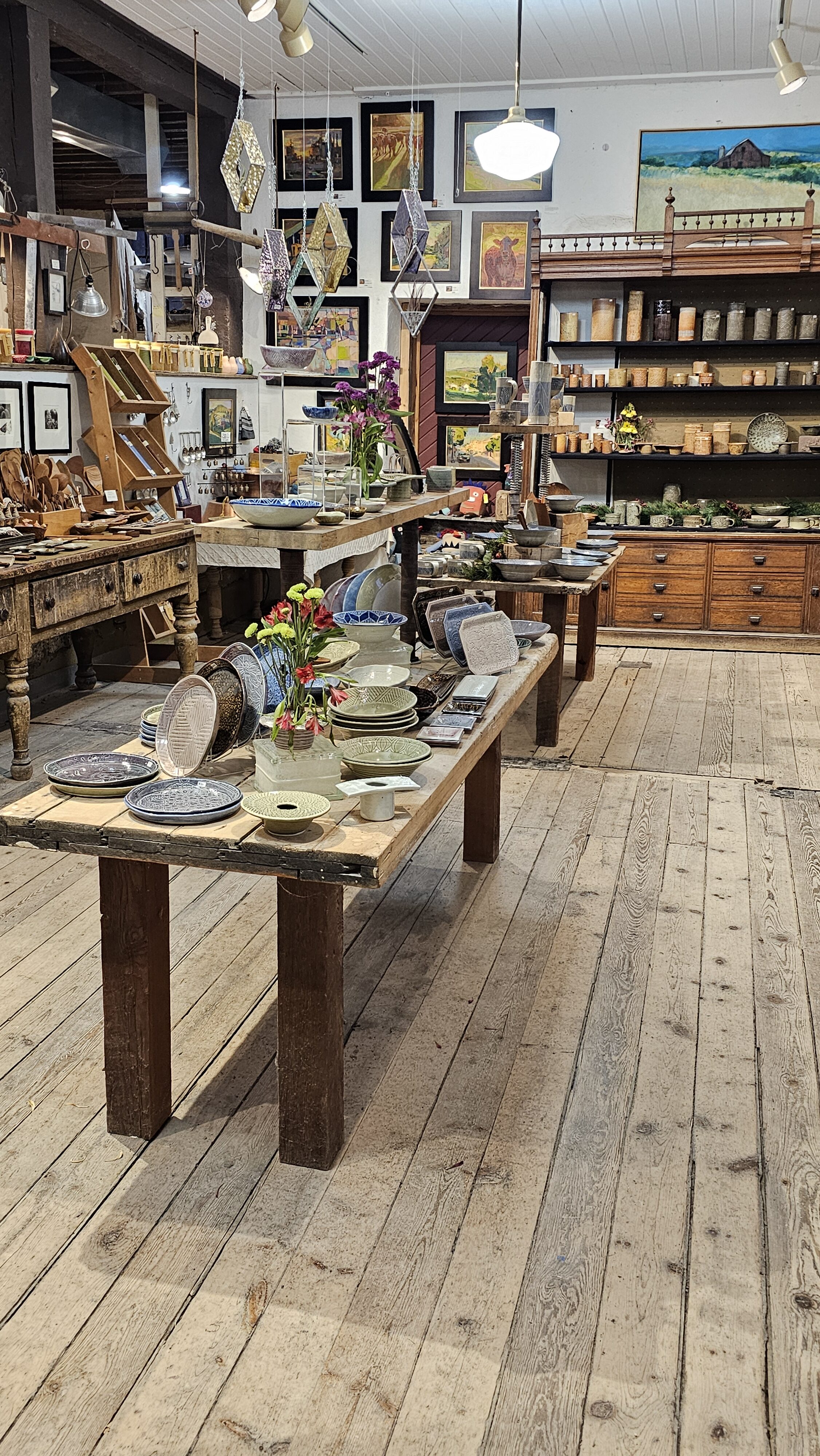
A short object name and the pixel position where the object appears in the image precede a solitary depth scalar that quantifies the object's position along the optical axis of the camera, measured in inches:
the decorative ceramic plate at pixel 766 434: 352.2
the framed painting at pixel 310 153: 370.3
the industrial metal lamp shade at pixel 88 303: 268.4
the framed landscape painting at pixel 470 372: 386.0
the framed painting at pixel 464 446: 383.9
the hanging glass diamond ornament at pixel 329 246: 167.8
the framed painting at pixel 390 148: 360.5
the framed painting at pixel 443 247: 363.3
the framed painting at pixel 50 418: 252.4
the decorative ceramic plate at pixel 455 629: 155.7
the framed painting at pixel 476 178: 355.6
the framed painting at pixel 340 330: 378.0
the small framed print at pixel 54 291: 258.2
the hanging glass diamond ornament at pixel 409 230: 183.8
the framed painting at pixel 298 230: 373.4
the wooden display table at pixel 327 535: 127.4
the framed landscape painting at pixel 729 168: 338.0
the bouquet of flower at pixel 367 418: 171.8
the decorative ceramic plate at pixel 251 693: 115.2
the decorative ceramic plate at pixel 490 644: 152.9
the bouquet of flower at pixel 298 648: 103.9
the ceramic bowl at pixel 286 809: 95.4
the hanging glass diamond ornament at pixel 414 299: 185.8
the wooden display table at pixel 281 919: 94.7
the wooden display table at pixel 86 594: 199.3
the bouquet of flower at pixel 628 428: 353.4
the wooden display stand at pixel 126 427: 267.6
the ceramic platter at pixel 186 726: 108.3
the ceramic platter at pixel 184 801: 97.6
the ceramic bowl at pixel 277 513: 128.3
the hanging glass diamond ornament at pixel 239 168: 169.8
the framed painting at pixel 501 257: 360.5
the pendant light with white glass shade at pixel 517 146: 215.2
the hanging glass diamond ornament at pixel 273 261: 198.1
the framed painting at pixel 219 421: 337.4
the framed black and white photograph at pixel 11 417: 242.2
